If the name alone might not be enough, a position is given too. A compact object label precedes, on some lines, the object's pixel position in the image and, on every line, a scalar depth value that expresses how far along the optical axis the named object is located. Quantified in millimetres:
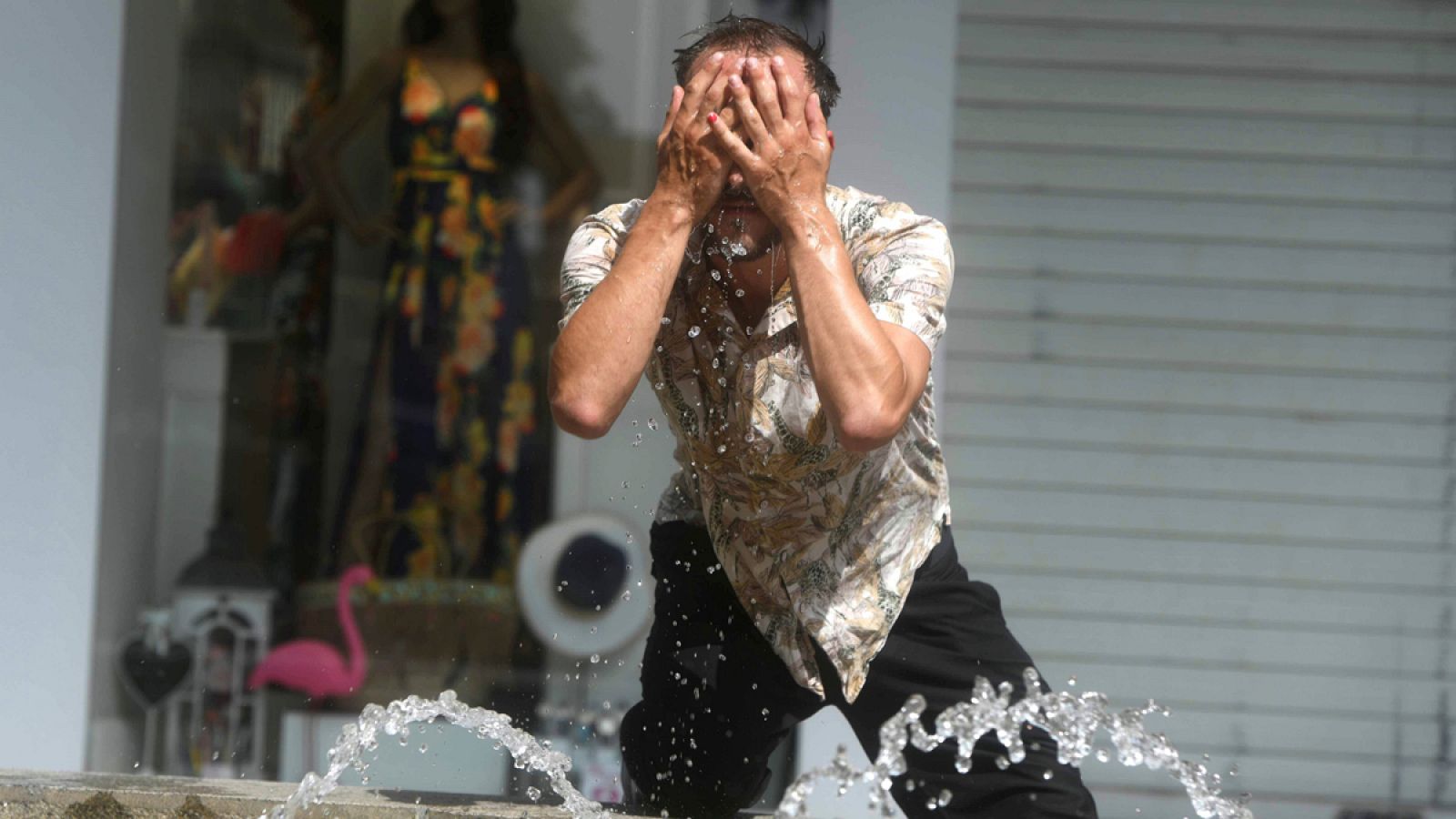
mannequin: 10812
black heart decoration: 10203
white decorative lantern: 10523
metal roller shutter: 9727
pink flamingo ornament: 10445
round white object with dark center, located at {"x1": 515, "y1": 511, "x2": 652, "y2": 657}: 10383
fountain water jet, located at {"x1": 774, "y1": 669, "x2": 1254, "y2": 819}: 4898
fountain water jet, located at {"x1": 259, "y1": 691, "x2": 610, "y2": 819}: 4930
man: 4566
